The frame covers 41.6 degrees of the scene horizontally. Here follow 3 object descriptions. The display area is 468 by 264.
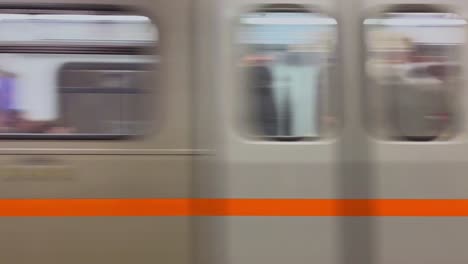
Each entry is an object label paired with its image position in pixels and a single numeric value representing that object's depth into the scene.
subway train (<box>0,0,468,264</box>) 3.11
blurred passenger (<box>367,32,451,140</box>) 3.19
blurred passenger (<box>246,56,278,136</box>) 3.16
